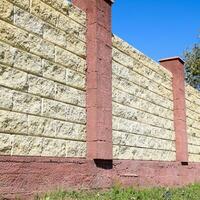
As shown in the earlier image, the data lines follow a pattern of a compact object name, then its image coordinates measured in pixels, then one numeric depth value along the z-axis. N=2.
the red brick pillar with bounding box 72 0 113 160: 6.89
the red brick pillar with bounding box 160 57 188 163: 11.49
